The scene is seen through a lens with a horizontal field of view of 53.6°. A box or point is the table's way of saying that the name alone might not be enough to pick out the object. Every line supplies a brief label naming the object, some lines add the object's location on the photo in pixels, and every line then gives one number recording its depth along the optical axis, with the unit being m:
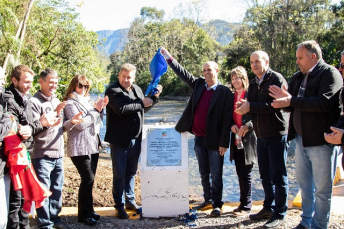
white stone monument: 4.54
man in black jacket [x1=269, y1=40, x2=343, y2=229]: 3.45
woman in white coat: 4.14
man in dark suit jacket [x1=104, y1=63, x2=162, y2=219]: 4.52
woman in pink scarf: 4.47
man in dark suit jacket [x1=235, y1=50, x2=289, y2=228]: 4.01
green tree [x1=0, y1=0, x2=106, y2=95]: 12.59
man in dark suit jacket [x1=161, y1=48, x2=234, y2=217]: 4.52
